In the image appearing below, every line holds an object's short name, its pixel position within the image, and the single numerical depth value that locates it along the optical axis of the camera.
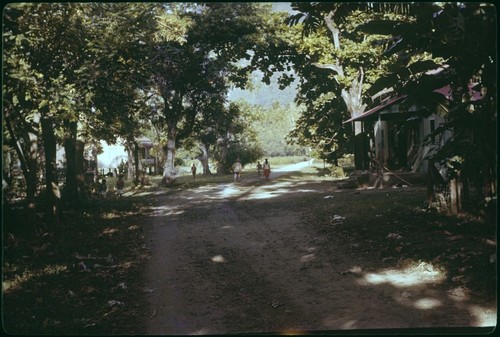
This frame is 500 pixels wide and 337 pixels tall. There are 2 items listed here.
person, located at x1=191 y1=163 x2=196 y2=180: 21.82
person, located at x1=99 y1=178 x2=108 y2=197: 19.32
